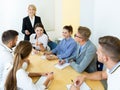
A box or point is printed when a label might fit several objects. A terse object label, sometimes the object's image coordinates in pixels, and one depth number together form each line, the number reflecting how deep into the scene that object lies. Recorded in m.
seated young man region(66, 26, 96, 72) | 2.42
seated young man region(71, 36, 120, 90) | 1.48
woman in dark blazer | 4.18
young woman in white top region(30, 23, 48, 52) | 3.51
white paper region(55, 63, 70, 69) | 2.54
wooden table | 2.02
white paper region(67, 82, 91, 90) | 1.95
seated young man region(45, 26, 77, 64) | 3.09
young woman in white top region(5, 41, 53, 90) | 1.80
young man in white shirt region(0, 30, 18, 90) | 2.10
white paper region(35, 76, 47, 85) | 2.10
